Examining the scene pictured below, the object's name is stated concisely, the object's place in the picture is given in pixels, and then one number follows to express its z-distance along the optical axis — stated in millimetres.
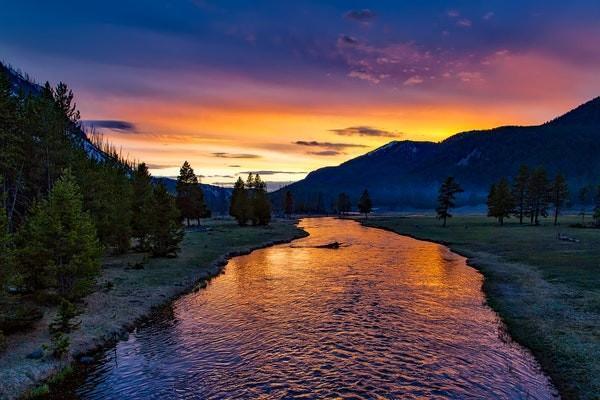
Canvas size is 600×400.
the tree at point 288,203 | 184075
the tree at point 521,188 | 111375
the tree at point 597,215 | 91250
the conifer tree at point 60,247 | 26078
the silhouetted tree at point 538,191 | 106812
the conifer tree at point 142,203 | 57750
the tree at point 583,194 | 182250
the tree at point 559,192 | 109375
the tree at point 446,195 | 111188
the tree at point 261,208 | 121688
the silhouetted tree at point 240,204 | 119312
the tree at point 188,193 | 109312
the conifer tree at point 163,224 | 55531
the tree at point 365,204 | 182375
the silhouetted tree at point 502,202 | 109688
